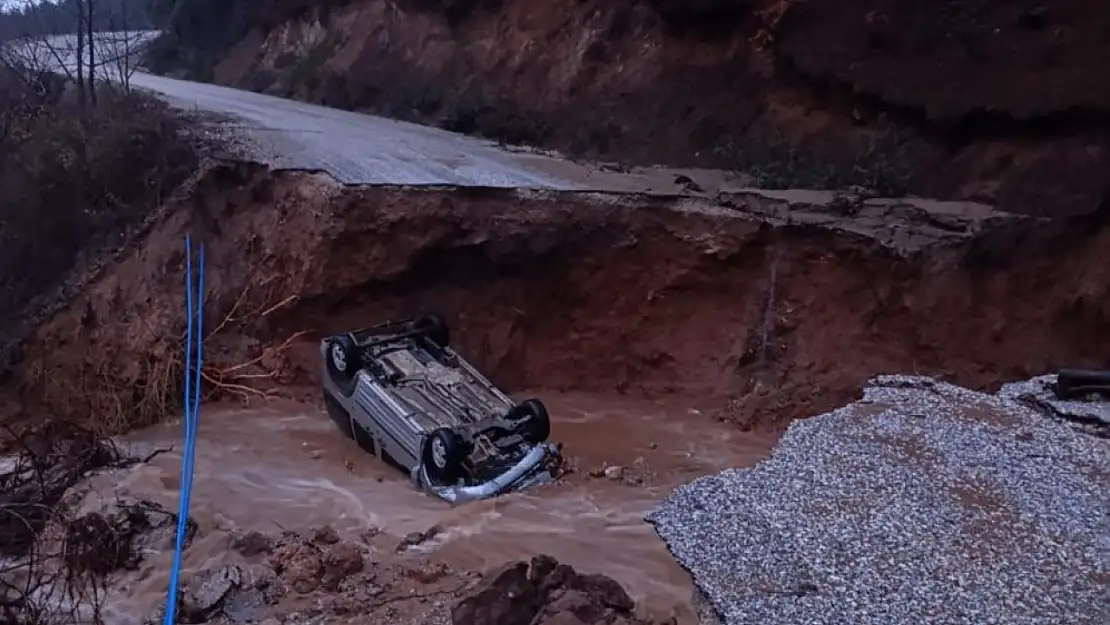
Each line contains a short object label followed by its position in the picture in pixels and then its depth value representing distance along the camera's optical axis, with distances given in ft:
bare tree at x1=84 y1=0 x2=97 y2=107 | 49.01
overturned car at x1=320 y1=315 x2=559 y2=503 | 25.73
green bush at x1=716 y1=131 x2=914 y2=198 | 37.42
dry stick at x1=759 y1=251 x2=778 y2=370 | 33.47
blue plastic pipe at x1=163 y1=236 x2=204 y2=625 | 15.18
